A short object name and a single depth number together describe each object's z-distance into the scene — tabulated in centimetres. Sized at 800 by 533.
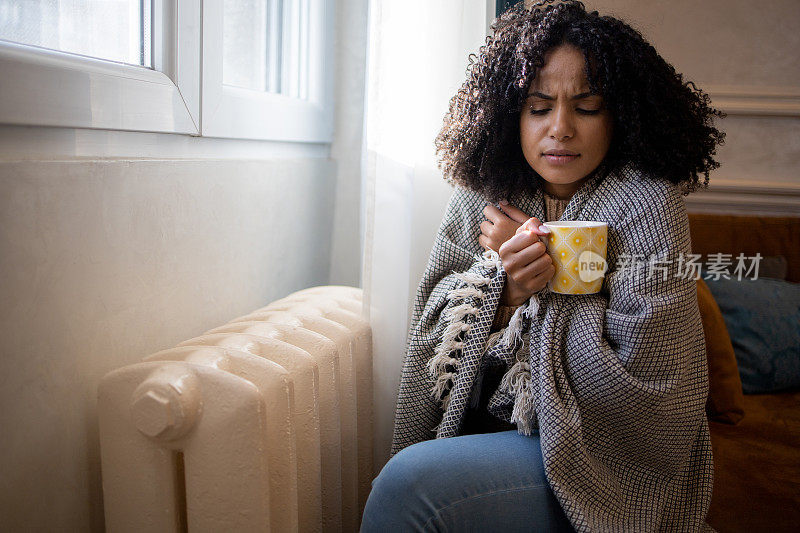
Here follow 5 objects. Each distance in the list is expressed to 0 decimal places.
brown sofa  107
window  78
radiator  79
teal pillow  146
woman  87
